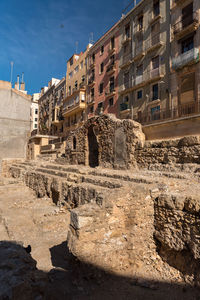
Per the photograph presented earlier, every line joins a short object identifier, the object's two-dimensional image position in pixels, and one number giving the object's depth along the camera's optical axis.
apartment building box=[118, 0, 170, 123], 15.67
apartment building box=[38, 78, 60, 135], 37.50
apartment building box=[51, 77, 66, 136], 33.12
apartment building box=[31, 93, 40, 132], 54.34
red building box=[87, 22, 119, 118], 21.27
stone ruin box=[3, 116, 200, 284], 4.03
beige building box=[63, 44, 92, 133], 26.79
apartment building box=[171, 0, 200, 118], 13.39
